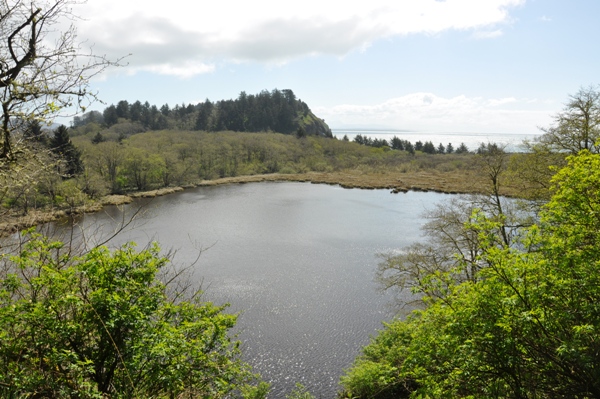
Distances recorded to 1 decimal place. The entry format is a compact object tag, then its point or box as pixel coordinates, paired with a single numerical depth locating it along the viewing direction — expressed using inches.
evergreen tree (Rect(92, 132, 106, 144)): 2591.0
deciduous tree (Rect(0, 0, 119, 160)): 205.3
